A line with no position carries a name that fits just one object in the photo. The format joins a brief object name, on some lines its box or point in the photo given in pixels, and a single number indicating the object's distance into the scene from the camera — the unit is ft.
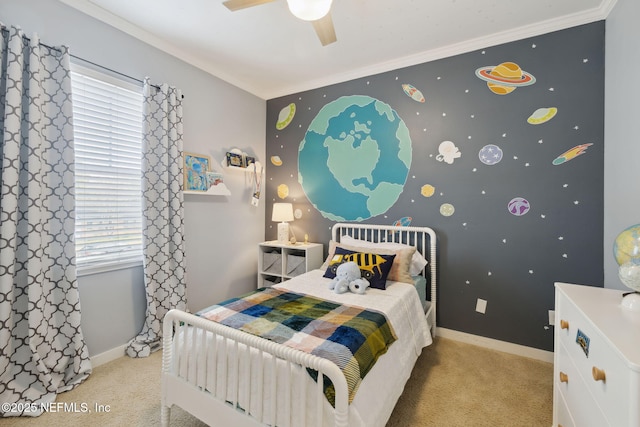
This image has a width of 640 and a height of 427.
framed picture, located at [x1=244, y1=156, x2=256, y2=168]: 11.03
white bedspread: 4.20
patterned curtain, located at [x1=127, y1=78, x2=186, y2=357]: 7.88
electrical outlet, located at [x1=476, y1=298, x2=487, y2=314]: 8.30
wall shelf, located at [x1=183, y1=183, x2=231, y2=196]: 9.54
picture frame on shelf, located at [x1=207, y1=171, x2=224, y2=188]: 9.70
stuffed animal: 6.94
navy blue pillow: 7.46
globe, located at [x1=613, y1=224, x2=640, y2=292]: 3.70
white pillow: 8.63
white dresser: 2.70
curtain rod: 5.92
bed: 3.65
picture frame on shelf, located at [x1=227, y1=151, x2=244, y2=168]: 10.41
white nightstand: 10.37
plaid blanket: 4.14
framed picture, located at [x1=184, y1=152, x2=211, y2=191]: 9.09
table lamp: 10.94
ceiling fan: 4.50
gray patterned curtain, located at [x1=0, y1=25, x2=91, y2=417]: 5.54
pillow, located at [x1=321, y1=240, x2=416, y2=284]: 7.91
